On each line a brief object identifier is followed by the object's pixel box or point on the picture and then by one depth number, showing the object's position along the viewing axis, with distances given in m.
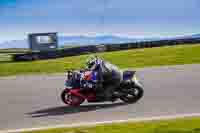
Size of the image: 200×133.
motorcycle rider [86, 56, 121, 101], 10.68
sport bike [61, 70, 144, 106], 10.78
